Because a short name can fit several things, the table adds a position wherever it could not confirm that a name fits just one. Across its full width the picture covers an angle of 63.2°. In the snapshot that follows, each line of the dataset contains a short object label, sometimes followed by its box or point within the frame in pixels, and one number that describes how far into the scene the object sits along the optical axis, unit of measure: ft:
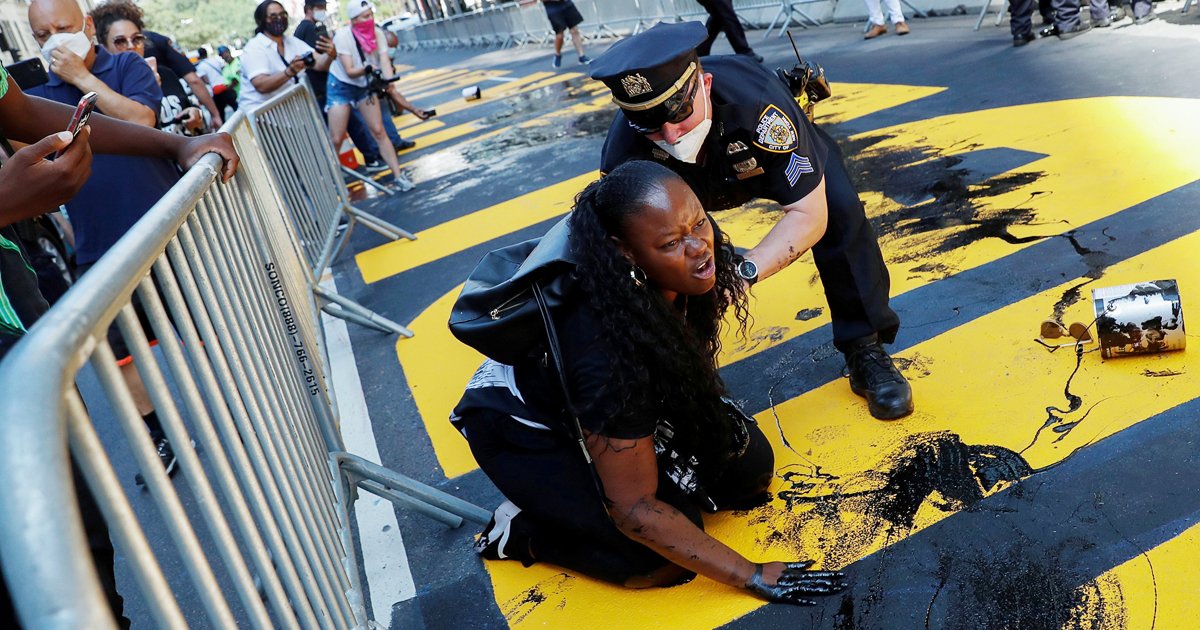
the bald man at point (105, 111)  12.66
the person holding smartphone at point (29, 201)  5.99
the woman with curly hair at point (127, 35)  18.79
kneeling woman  7.90
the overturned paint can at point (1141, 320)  10.35
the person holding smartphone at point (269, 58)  26.89
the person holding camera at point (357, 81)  29.84
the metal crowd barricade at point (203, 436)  3.00
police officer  9.85
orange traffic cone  34.85
